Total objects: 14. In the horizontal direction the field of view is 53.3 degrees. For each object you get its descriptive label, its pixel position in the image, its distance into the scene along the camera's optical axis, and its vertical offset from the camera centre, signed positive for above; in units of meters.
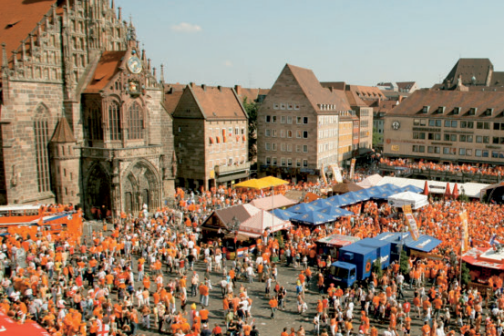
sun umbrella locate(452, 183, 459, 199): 40.43 -6.20
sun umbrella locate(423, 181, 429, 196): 40.60 -5.95
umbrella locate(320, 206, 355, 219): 31.81 -6.09
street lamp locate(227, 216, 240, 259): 28.09 -6.04
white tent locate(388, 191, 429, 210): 34.91 -5.89
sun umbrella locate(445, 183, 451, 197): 40.84 -6.15
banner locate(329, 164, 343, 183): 41.84 -4.77
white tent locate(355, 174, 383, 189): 42.00 -5.56
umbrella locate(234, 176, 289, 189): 41.50 -5.51
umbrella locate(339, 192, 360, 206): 35.90 -5.98
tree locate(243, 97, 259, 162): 64.94 -1.12
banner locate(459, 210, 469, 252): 23.77 -5.48
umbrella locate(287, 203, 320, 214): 31.73 -5.81
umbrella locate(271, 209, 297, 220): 30.62 -5.95
